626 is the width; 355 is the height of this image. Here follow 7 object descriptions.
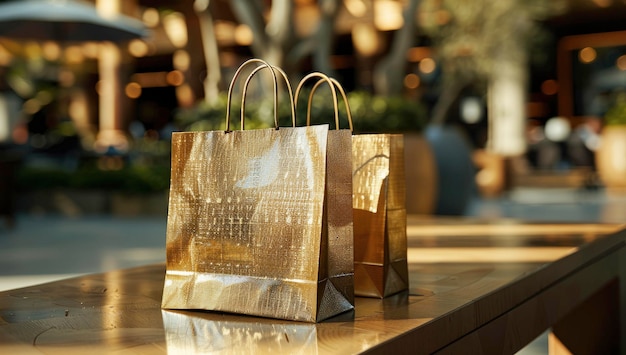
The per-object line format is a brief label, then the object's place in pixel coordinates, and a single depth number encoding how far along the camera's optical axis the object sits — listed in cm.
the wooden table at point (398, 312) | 90
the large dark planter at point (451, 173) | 534
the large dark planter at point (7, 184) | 651
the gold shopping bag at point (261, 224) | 101
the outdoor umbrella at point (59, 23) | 889
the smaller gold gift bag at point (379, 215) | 118
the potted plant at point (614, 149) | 1093
